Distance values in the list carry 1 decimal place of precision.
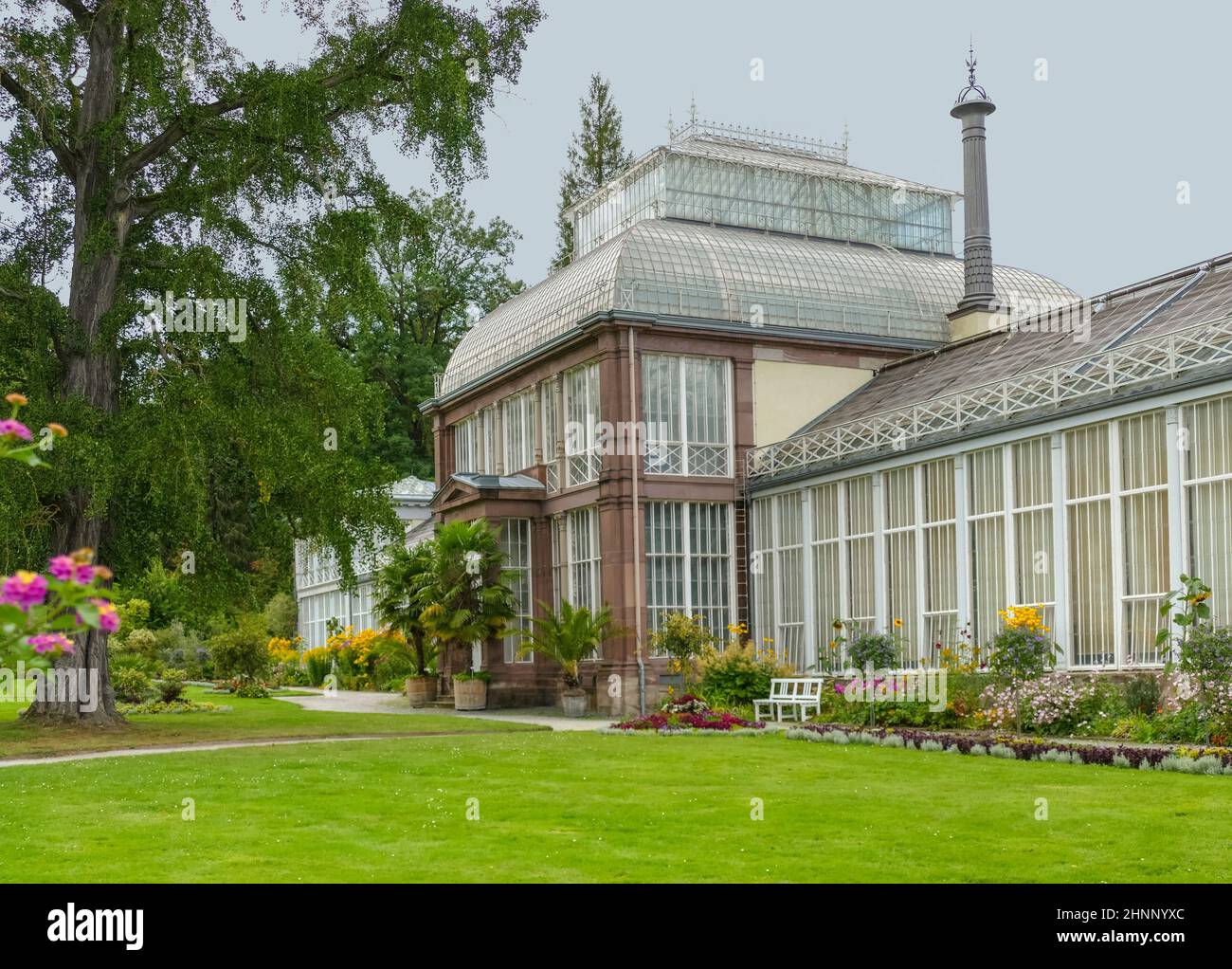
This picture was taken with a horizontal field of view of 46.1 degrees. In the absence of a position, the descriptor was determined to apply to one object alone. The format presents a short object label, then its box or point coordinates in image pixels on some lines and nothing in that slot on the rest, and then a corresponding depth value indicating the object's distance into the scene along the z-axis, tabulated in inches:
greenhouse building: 776.9
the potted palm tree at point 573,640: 1049.5
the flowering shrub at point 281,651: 1897.1
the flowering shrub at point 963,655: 836.6
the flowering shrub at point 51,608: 161.8
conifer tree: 2138.3
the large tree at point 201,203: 831.7
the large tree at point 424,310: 2110.0
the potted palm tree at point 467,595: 1135.0
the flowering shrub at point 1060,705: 724.0
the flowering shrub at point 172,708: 1149.7
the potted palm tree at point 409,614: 1230.3
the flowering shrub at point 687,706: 850.8
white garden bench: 890.7
